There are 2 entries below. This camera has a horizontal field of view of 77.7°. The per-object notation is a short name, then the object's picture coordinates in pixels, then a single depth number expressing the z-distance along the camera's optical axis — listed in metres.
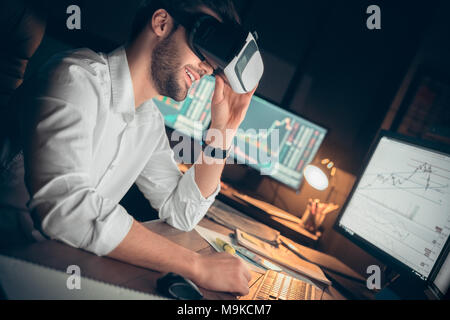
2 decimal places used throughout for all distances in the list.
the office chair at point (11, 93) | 0.64
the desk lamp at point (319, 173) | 1.53
